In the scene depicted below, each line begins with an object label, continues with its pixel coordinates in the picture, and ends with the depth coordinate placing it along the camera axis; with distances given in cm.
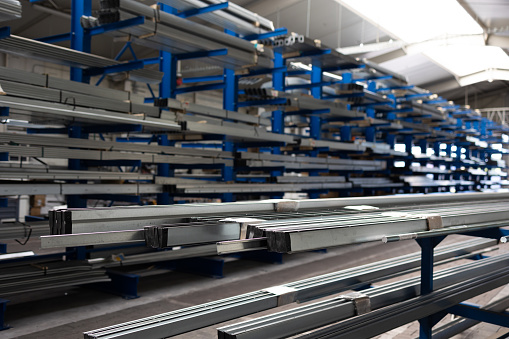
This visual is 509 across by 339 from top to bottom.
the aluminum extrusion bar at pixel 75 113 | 482
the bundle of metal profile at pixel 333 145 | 945
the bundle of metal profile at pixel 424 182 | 1330
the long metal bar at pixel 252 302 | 247
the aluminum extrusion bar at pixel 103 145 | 511
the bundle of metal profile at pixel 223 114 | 695
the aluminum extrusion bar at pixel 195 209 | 225
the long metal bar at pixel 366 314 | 274
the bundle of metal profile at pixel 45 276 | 508
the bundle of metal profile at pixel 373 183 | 1104
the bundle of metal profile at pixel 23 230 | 504
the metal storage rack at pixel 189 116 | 502
